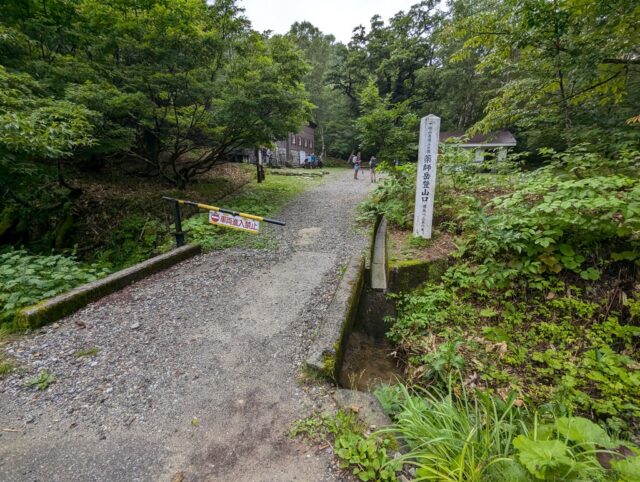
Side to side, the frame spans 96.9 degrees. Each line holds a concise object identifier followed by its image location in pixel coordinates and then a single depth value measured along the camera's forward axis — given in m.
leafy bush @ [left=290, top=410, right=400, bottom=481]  1.63
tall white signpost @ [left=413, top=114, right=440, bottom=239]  4.27
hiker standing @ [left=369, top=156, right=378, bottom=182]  13.81
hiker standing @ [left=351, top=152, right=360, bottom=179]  15.47
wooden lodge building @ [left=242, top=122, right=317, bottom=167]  21.58
